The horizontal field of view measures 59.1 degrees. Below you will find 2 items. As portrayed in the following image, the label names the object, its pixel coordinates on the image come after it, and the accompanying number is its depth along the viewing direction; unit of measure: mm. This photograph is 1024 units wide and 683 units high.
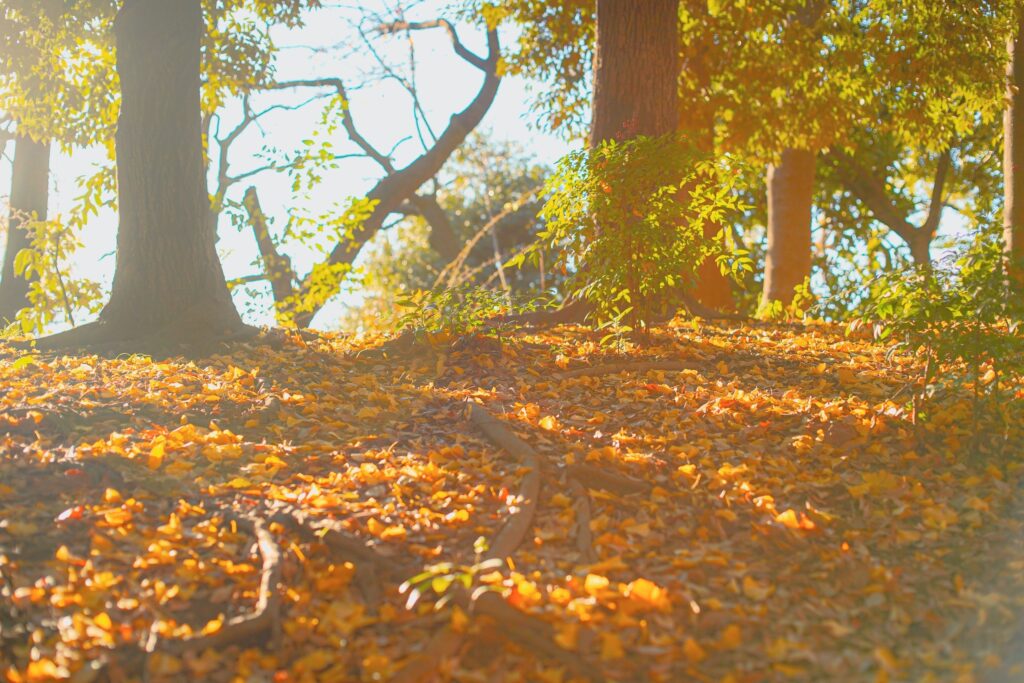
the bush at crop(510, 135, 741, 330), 6039
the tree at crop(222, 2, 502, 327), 10195
